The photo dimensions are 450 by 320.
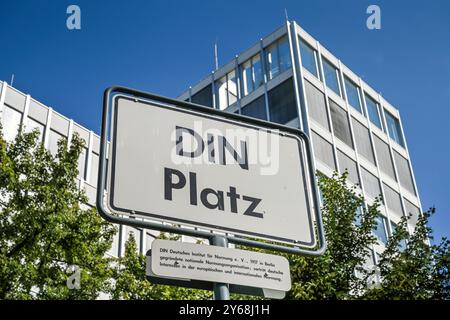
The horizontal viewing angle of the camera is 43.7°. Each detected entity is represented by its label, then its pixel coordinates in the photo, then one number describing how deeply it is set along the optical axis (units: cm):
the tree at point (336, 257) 1411
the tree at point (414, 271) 1395
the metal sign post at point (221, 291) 224
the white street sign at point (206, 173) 247
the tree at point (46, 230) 1375
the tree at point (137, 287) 1595
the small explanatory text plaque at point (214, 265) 226
